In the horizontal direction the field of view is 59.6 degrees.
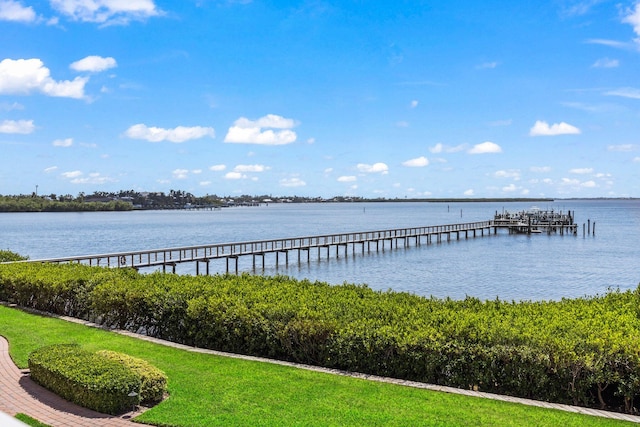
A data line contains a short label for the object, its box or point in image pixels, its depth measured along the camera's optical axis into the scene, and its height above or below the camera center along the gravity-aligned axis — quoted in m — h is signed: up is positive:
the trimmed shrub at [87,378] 8.45 -2.79
